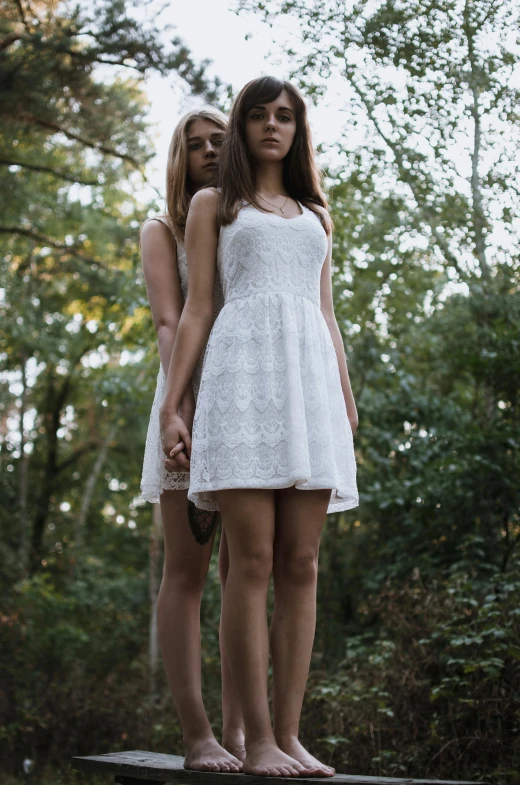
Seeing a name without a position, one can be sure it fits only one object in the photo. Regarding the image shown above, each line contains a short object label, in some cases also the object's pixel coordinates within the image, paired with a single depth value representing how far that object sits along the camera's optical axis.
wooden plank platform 1.89
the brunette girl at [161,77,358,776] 2.11
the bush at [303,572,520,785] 3.48
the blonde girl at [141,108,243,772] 2.36
